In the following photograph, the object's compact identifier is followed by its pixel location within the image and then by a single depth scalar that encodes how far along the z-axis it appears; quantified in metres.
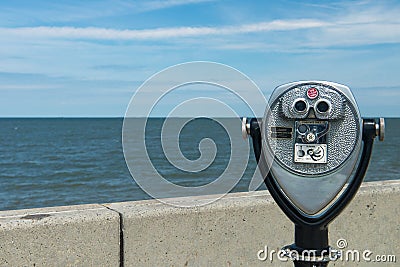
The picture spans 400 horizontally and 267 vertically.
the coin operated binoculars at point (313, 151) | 2.37
